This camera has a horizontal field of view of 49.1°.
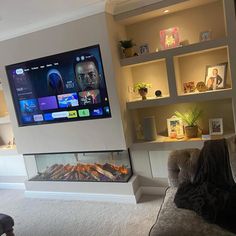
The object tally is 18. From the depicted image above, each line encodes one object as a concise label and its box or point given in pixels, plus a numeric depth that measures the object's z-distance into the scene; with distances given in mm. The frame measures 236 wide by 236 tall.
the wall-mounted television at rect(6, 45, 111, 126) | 3037
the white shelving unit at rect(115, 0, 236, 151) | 2666
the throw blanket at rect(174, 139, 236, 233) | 1594
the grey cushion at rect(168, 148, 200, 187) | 1981
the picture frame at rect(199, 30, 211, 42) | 2785
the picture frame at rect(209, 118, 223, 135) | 2875
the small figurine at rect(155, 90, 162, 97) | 3085
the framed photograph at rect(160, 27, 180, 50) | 2916
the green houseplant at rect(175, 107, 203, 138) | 2965
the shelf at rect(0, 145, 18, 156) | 4039
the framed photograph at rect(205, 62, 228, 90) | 2799
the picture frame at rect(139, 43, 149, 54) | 3075
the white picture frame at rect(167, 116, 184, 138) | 3074
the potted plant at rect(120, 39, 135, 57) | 3018
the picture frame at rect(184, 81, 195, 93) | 2992
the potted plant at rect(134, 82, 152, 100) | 3084
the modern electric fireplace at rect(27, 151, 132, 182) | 3295
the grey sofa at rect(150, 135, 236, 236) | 1528
